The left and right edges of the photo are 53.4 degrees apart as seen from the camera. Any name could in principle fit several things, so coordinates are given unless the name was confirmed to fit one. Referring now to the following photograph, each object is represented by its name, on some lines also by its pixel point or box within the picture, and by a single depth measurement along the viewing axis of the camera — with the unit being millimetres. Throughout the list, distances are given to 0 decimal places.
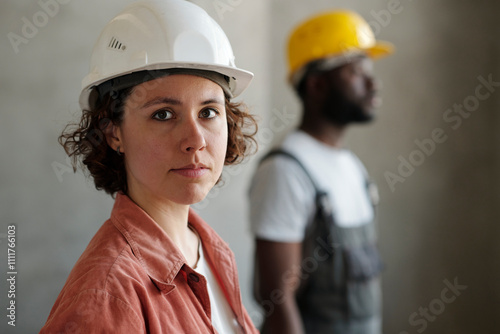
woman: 929
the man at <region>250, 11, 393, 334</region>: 2059
